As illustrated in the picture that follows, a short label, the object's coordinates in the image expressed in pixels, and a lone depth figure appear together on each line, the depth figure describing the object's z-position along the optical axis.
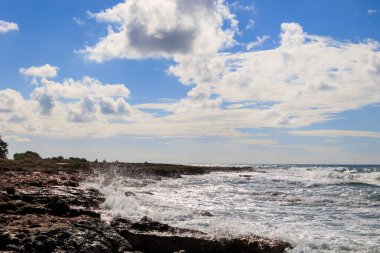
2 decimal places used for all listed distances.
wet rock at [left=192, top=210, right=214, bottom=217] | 16.55
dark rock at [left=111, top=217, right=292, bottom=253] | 11.07
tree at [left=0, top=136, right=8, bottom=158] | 61.00
